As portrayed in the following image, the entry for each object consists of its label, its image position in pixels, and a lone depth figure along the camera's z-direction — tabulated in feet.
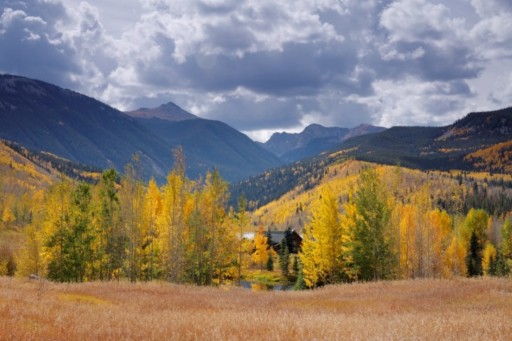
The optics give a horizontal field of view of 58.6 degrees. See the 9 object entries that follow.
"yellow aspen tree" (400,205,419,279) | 220.55
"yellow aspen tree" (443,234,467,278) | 284.33
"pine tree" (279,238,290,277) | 307.78
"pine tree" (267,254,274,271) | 345.92
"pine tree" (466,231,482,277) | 345.92
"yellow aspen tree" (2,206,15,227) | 465.67
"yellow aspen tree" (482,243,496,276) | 332.60
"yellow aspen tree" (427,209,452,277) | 254.78
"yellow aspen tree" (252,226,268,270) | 334.93
